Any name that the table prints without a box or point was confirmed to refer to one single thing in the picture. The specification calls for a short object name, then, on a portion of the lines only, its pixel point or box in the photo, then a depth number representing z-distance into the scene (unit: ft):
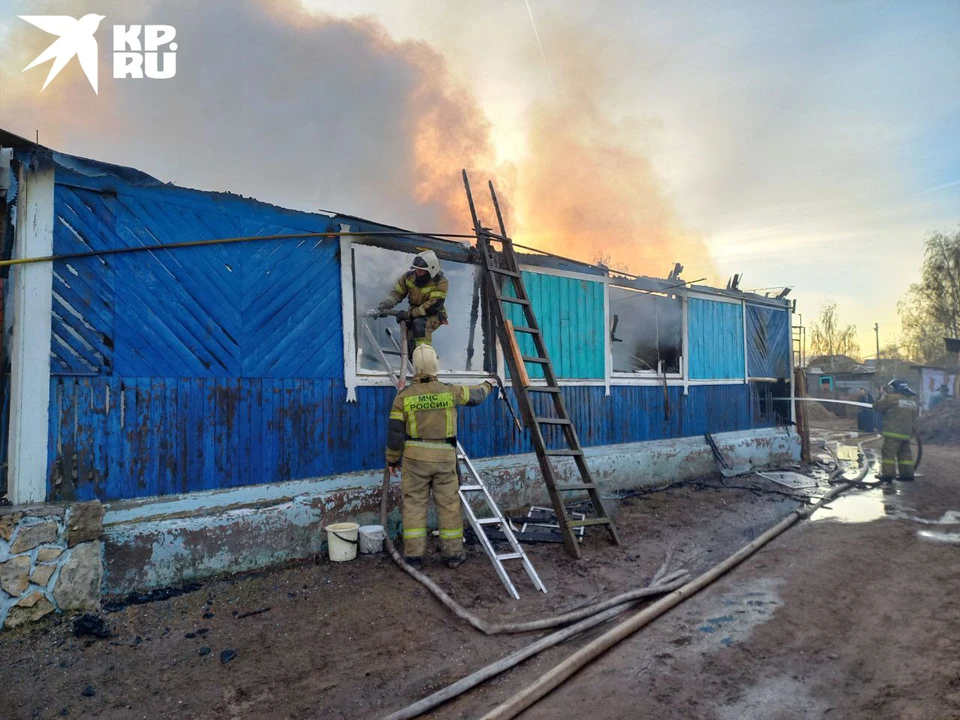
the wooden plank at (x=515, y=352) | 19.65
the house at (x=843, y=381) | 93.41
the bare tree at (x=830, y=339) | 176.14
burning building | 14.11
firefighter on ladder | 19.33
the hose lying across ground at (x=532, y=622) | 13.14
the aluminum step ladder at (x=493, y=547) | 15.80
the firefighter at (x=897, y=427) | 33.96
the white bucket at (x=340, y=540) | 17.22
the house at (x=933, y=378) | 79.56
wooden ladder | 18.70
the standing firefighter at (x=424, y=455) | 17.01
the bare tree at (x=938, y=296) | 111.34
